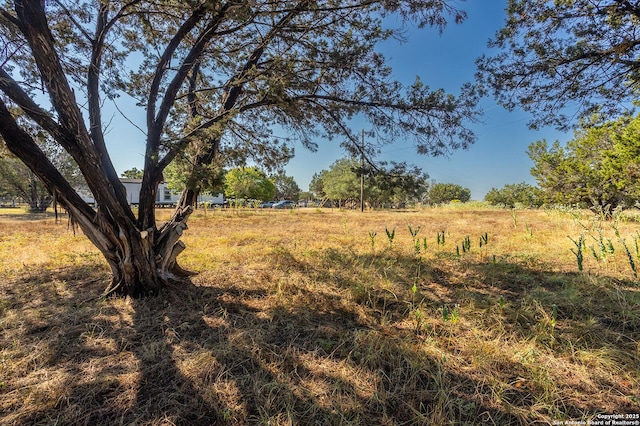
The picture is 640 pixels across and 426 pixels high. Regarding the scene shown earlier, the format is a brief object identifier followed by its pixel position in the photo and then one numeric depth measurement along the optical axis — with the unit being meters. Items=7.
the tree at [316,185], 61.37
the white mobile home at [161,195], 35.24
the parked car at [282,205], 42.07
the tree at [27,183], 19.69
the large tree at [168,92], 2.53
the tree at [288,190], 65.26
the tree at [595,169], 10.02
